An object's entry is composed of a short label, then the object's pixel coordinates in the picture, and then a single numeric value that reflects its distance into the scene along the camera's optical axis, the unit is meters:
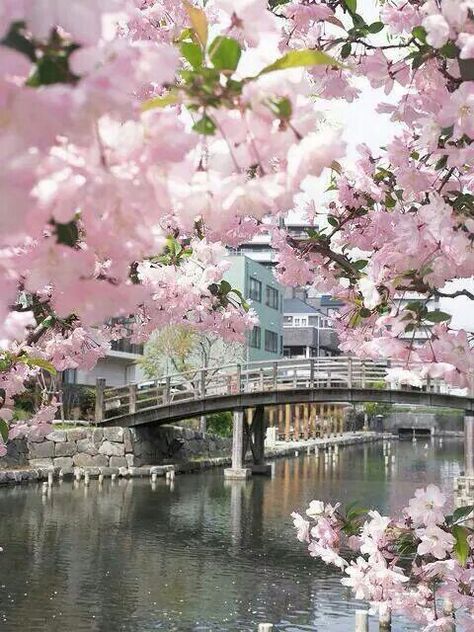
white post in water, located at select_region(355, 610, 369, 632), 6.23
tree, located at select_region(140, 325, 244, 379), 29.58
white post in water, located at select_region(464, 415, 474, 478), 19.92
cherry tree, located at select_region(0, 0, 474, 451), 0.92
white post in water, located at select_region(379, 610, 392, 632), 7.11
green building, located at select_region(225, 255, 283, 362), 36.00
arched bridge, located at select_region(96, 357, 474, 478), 21.33
